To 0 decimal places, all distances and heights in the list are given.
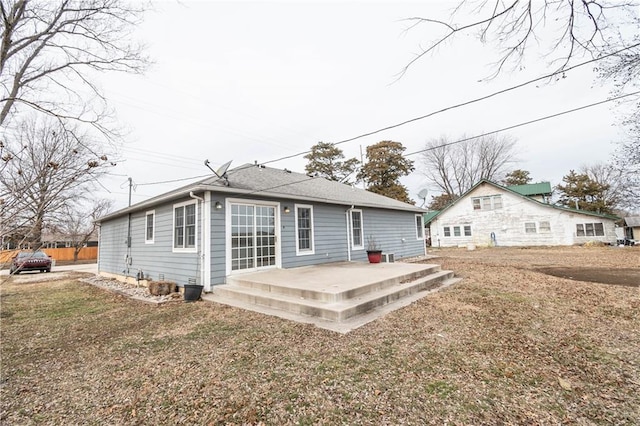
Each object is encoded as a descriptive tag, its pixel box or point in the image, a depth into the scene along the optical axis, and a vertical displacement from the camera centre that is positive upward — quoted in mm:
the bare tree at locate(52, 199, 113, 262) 24719 +1072
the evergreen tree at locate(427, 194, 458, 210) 35750 +4151
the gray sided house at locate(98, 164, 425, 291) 6926 +381
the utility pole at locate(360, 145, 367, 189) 27578 +7147
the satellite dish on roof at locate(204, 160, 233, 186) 7318 +1948
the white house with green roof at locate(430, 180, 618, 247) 20062 +571
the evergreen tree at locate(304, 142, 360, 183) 27438 +7431
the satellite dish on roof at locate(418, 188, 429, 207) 18294 +2629
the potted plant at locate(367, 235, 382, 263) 10180 -774
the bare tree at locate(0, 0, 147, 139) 5008 +3910
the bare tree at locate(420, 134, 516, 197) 30984 +8209
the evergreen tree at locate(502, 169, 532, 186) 32844 +6204
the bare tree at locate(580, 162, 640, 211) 12870 +2463
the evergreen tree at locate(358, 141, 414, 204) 26603 +6596
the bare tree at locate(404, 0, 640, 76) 2771 +2157
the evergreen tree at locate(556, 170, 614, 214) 26750 +3428
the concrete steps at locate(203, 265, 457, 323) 4828 -1212
